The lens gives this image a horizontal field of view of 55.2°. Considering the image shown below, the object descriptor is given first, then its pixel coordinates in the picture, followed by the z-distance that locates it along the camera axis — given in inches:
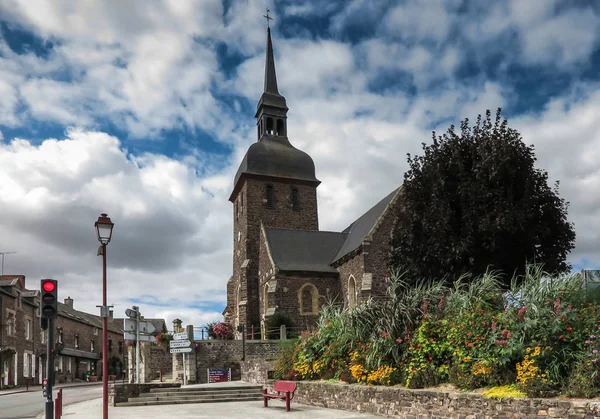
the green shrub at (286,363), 642.8
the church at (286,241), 1116.5
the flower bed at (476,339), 341.1
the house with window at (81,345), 1819.6
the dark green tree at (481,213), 694.5
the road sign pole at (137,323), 653.1
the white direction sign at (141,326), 647.1
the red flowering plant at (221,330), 1110.4
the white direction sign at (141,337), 647.9
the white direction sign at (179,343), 907.6
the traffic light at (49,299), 408.2
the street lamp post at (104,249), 432.5
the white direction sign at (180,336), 941.7
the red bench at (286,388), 517.3
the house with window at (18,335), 1315.2
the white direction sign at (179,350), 880.3
